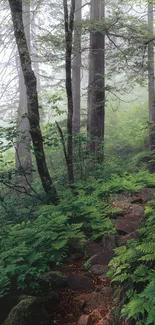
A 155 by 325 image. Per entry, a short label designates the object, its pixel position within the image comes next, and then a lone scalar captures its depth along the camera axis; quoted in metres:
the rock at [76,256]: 5.31
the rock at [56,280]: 4.39
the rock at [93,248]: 5.35
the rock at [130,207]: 6.72
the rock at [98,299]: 3.93
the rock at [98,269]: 4.69
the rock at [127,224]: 5.80
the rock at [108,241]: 5.32
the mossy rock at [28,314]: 3.57
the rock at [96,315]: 3.65
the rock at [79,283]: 4.45
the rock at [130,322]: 3.09
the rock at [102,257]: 4.97
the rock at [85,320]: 3.59
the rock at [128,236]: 5.15
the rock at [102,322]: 3.51
